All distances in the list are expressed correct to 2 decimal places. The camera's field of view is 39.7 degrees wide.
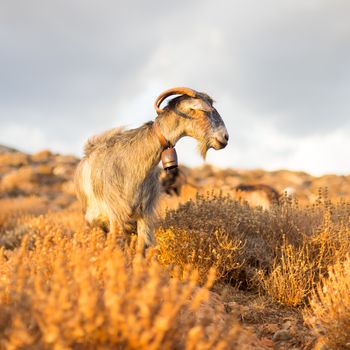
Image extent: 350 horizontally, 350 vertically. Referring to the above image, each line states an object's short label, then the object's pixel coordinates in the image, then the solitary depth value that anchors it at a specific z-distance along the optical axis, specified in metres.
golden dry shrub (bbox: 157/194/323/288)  6.06
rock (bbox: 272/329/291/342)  4.64
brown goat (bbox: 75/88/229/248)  5.70
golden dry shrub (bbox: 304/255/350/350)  3.98
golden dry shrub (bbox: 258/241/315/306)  5.63
